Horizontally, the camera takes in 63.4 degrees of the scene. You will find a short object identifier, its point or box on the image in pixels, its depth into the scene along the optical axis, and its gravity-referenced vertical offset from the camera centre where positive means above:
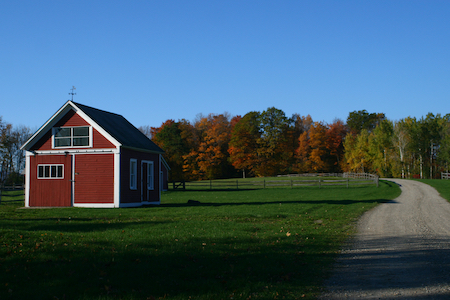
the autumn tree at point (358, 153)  72.44 +3.14
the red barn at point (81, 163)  22.47 +0.47
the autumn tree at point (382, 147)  68.88 +4.09
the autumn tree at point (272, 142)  75.52 +5.69
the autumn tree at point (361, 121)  89.75 +11.96
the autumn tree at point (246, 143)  74.81 +5.45
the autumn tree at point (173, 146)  78.25 +5.17
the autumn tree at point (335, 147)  82.06 +4.85
